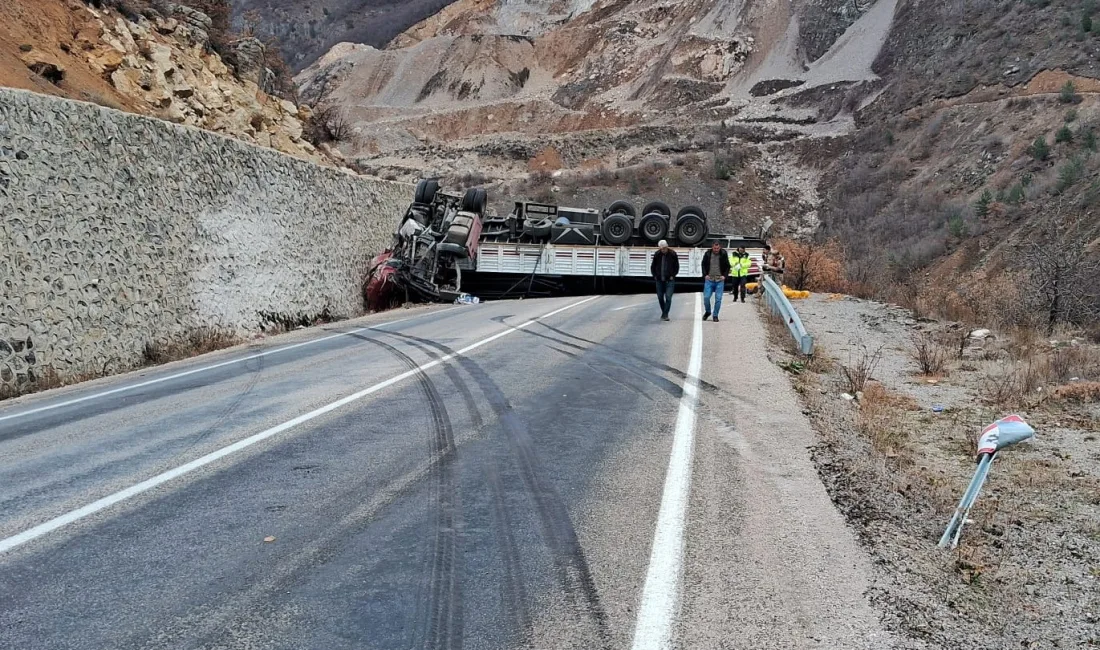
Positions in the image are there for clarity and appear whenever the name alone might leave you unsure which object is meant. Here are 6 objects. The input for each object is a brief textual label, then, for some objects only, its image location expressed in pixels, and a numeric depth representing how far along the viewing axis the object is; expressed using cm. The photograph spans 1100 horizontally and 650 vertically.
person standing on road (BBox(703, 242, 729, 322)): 1562
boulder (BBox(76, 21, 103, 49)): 2033
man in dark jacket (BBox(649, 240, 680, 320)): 1587
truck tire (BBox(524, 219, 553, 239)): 2694
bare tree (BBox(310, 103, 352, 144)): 3020
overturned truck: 2483
